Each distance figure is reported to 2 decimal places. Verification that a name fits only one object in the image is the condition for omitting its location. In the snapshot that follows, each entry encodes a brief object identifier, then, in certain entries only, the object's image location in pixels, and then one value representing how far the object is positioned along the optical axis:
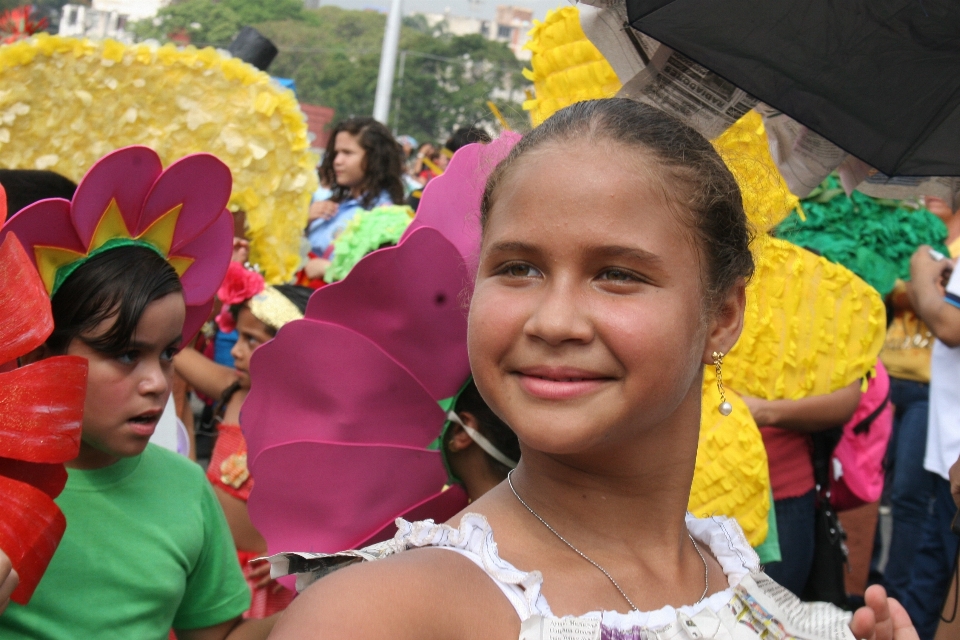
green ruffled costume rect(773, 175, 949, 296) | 3.21
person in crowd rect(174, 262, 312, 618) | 2.94
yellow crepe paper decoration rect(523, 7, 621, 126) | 2.07
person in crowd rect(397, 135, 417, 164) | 11.19
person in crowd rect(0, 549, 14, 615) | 1.27
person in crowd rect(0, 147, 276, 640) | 1.65
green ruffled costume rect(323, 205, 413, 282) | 3.79
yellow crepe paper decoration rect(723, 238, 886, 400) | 2.47
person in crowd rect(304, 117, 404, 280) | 5.30
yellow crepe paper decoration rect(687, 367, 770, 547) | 2.05
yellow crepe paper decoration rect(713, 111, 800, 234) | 1.53
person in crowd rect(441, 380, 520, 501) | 1.88
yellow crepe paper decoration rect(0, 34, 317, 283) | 2.86
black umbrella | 1.66
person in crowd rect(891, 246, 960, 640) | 3.39
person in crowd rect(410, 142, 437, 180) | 9.32
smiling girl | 1.08
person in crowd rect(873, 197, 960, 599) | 4.05
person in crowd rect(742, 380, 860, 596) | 2.89
